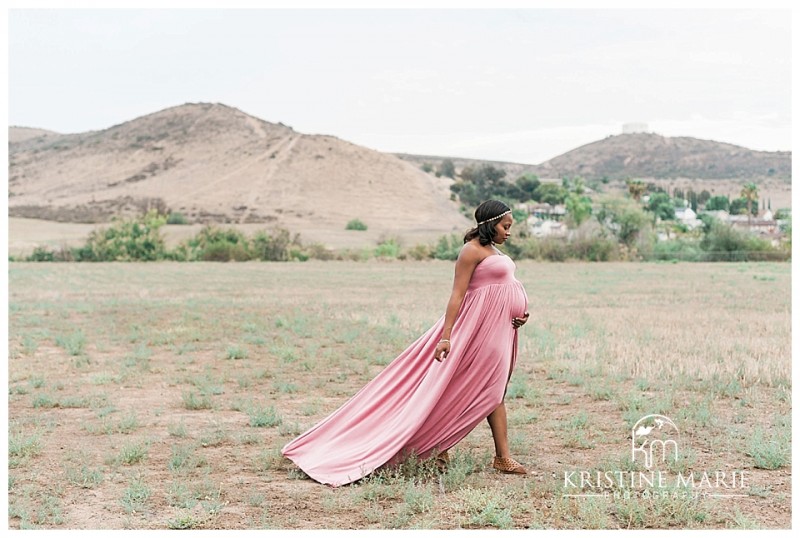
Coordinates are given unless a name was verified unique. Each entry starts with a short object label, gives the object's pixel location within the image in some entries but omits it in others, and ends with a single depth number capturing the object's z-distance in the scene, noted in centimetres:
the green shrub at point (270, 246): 5081
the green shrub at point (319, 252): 5218
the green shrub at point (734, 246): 4791
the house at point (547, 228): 5075
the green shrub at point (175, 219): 10081
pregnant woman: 691
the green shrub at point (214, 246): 5050
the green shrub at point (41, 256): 5184
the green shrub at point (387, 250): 5338
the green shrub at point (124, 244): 5188
